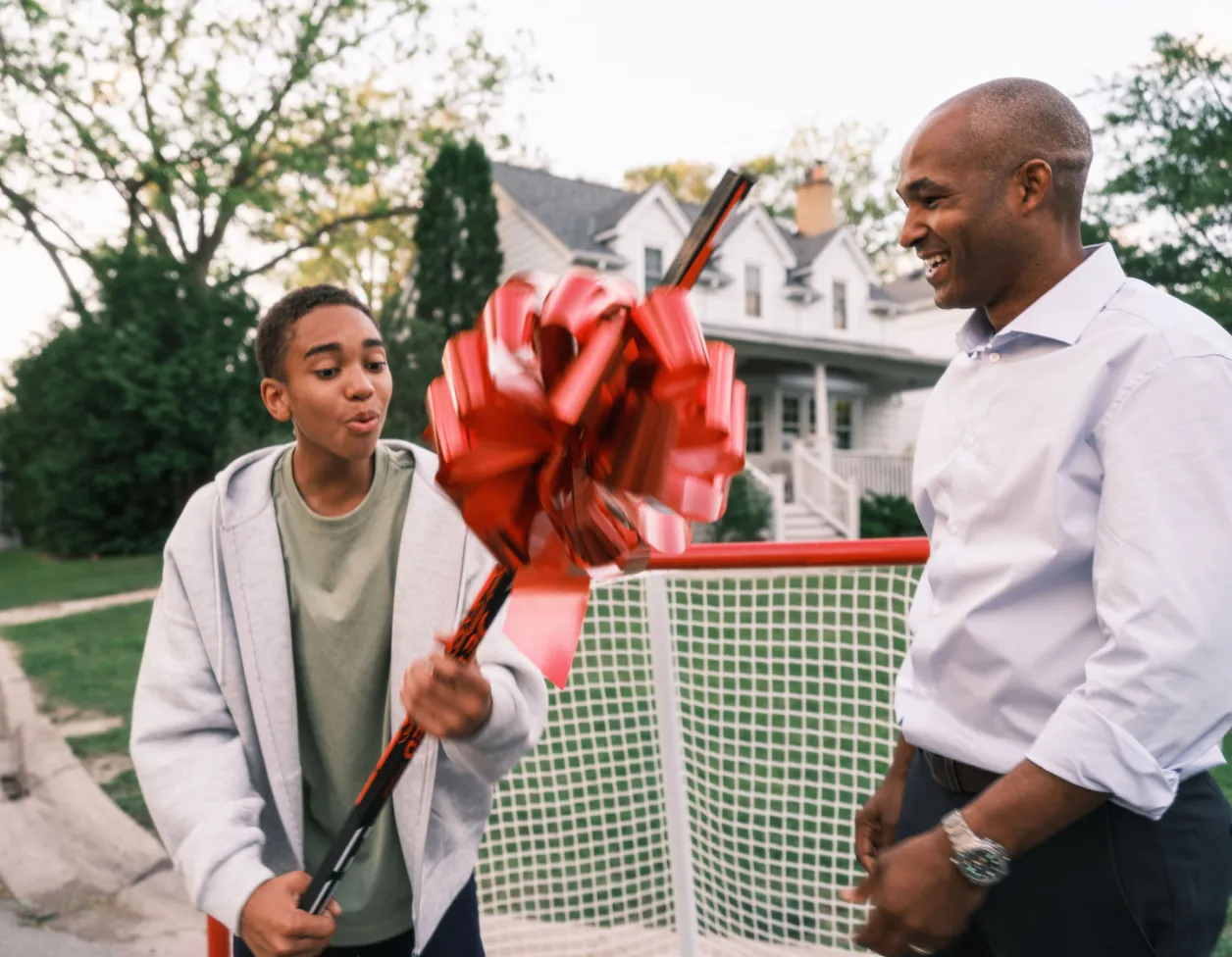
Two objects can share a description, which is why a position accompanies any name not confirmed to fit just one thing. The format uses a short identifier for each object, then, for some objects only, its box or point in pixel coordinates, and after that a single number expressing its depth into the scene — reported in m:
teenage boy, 1.66
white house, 20.36
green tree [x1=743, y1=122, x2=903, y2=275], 42.56
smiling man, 1.21
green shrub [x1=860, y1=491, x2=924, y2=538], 19.11
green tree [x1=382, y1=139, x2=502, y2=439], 19.57
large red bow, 0.89
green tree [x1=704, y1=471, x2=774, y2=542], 16.92
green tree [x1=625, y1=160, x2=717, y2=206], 38.59
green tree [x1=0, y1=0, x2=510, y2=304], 22.53
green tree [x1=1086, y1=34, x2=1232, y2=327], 18.05
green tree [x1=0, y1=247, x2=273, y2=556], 17.83
